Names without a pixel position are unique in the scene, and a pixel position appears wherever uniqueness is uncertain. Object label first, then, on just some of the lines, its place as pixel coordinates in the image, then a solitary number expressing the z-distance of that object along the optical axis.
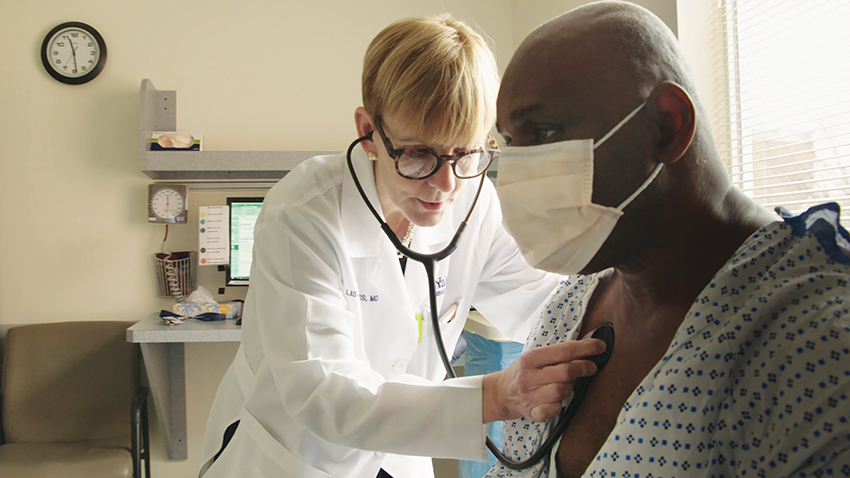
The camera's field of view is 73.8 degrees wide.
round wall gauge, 2.77
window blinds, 1.30
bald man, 0.47
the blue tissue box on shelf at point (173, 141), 2.62
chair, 2.56
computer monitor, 2.81
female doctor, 0.87
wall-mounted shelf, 2.59
